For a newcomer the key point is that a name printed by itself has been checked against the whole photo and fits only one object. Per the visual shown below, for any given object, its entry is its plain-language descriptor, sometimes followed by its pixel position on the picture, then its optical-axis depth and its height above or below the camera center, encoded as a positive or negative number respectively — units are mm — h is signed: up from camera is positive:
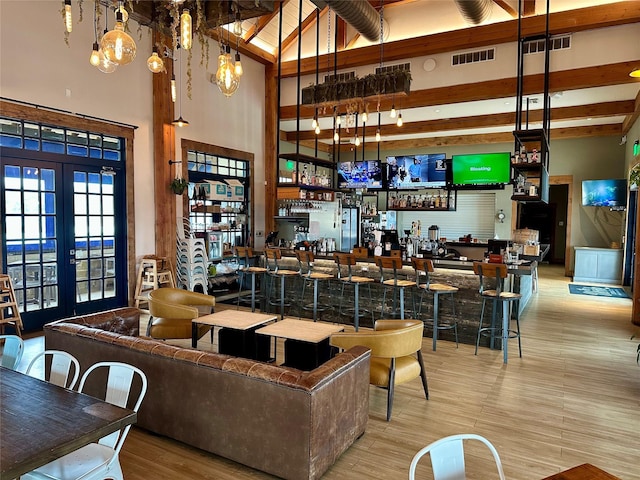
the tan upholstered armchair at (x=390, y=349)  3311 -991
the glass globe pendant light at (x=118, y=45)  3117 +1284
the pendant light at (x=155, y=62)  3826 +1423
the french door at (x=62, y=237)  5848 -246
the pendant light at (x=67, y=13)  3018 +1459
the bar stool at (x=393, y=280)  5652 -811
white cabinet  10727 -1071
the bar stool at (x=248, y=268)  6965 -776
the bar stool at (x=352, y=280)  6074 -831
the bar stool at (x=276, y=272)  6767 -820
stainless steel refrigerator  10398 -160
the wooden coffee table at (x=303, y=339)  3531 -943
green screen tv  7520 +923
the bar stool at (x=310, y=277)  6422 -835
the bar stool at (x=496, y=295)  4922 -843
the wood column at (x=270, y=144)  9852 +1773
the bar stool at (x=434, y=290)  5305 -844
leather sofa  2523 -1148
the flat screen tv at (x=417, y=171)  8078 +966
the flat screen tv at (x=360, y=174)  8492 +939
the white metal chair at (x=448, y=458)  1644 -914
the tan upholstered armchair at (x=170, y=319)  4660 -1095
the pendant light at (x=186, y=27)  3230 +1452
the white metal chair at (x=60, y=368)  2523 -873
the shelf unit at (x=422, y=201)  8430 +426
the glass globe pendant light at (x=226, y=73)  3617 +1245
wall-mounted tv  10617 +758
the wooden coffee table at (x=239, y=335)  4004 -1102
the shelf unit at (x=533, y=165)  5816 +793
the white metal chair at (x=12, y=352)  2709 -838
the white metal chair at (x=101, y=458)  2033 -1189
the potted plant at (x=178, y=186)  7613 +615
